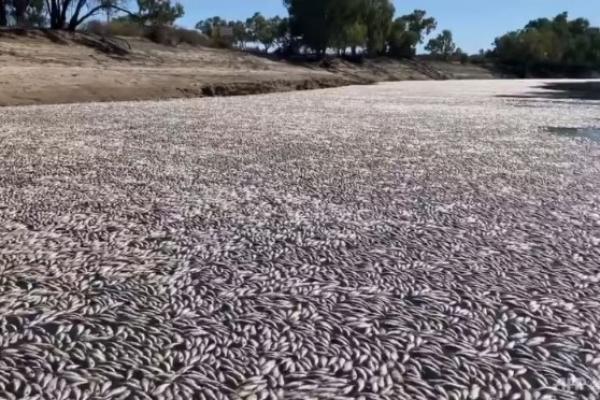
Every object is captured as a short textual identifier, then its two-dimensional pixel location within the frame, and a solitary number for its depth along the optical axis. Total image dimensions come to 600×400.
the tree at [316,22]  44.91
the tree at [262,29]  61.19
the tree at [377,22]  48.59
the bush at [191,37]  30.80
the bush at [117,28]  29.88
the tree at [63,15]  28.70
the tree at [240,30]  63.72
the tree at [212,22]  64.29
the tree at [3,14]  27.97
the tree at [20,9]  31.88
